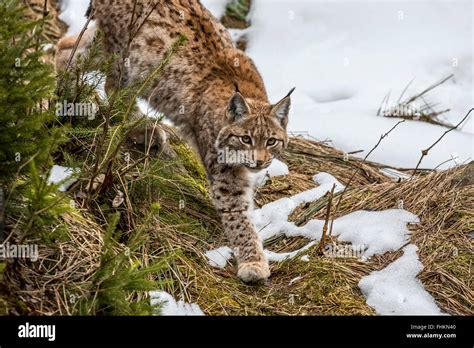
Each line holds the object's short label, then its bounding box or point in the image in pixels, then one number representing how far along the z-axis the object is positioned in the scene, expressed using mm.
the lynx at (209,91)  5629
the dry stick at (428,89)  8186
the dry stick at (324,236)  4836
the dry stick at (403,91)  8075
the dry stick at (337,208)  4992
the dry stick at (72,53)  5079
